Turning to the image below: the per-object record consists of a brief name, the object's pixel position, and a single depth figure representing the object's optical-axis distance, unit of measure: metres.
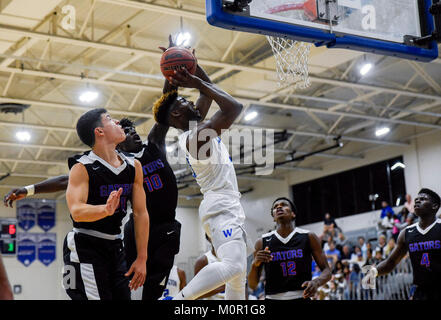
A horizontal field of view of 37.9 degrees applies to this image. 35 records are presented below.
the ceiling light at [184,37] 13.67
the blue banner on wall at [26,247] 26.58
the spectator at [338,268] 17.88
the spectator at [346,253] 19.59
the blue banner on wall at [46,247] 27.31
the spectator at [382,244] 17.62
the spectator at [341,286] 16.14
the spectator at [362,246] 19.15
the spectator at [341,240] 21.04
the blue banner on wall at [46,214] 27.34
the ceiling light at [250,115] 19.08
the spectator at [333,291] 16.07
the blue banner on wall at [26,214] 26.64
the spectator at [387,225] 19.61
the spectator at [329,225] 21.64
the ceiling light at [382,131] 20.66
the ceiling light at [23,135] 19.17
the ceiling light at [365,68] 15.57
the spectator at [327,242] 20.55
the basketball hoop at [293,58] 7.70
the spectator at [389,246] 17.37
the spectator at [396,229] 18.31
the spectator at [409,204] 19.16
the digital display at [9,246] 13.78
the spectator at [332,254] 19.26
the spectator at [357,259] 18.42
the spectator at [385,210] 20.73
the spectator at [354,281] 15.84
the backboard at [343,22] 5.95
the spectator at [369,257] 17.42
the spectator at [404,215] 18.61
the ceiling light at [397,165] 22.33
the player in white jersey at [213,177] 5.18
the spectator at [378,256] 17.16
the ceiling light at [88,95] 16.41
